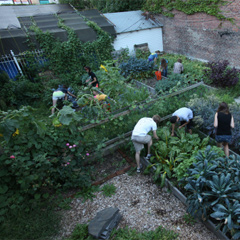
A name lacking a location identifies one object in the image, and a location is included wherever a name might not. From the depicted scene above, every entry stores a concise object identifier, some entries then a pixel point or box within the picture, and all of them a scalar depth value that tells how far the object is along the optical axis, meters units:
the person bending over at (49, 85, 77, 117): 6.86
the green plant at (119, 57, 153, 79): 9.16
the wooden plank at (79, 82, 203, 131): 4.23
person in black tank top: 3.97
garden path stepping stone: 2.90
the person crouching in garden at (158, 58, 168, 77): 8.21
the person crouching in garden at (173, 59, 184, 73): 8.14
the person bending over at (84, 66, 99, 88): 6.99
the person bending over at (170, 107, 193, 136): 4.72
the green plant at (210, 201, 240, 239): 2.58
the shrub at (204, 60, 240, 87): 7.49
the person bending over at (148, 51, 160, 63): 9.65
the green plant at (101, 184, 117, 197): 3.82
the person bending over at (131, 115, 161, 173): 3.98
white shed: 12.08
